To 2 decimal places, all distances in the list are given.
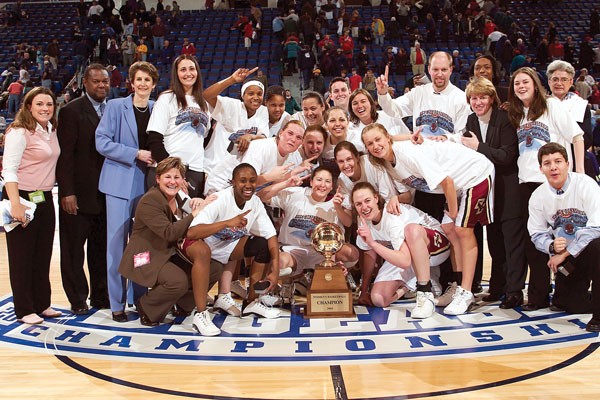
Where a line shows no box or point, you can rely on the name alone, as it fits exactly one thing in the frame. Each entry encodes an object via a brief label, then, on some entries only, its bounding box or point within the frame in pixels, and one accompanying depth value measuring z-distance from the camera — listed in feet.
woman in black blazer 15.02
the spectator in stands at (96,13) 63.36
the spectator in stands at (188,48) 53.88
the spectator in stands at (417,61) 47.60
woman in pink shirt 13.70
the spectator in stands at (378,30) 55.31
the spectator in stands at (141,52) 54.44
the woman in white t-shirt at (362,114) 16.81
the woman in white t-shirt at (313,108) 17.65
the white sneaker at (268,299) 15.23
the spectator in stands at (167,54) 55.06
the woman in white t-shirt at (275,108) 17.95
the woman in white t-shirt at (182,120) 14.70
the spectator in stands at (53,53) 54.98
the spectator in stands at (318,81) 45.01
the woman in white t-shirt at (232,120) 16.48
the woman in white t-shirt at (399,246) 14.60
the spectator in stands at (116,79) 47.85
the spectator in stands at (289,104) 36.47
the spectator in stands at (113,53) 55.26
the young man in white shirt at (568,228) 13.25
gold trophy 14.47
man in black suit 14.65
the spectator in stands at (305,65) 48.34
